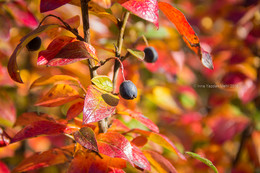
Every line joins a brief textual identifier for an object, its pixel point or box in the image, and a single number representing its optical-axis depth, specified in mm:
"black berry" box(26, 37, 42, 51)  438
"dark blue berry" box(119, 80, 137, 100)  422
